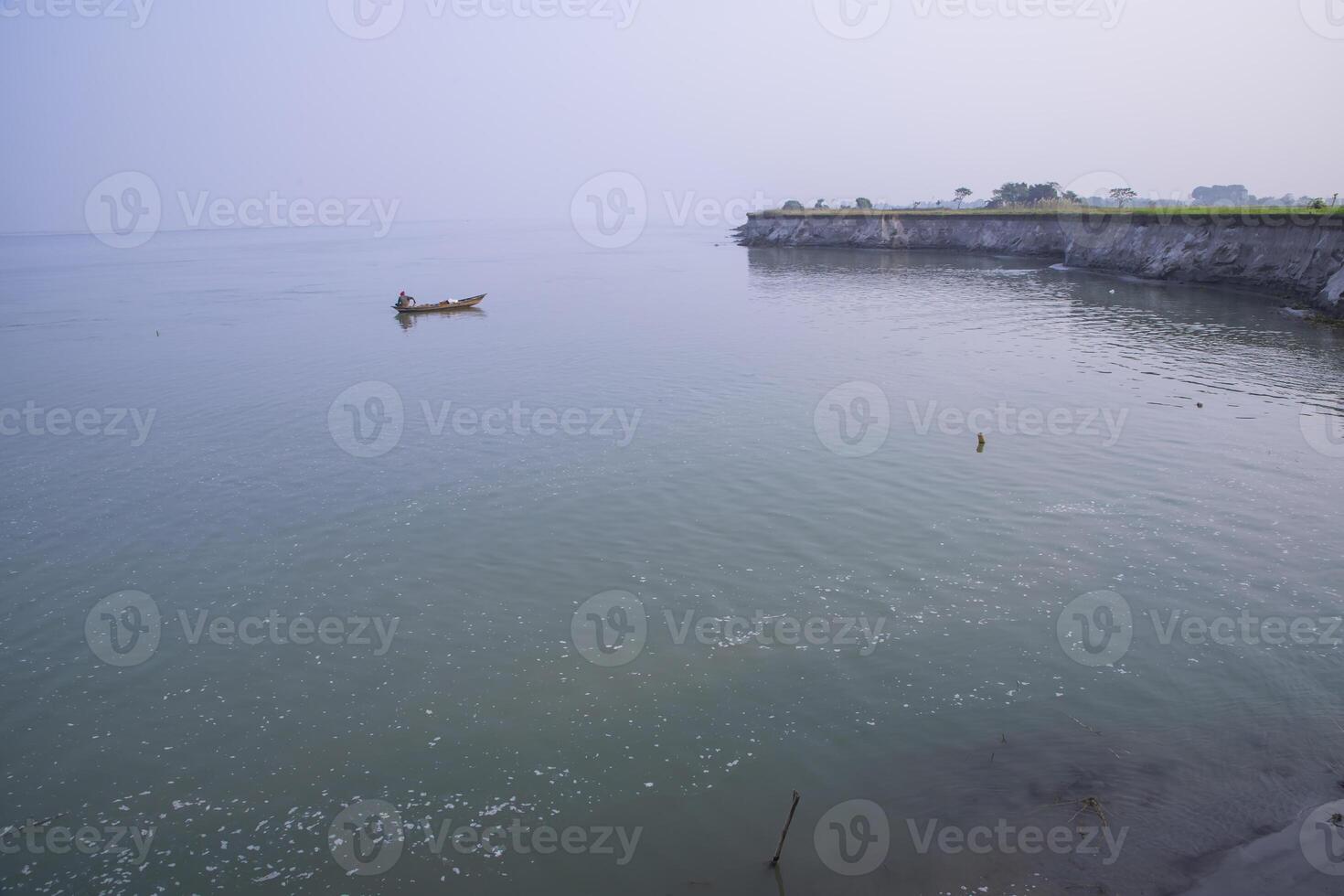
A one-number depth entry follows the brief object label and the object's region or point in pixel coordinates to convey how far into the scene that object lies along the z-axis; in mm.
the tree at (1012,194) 172750
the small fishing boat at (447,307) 58875
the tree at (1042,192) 163362
